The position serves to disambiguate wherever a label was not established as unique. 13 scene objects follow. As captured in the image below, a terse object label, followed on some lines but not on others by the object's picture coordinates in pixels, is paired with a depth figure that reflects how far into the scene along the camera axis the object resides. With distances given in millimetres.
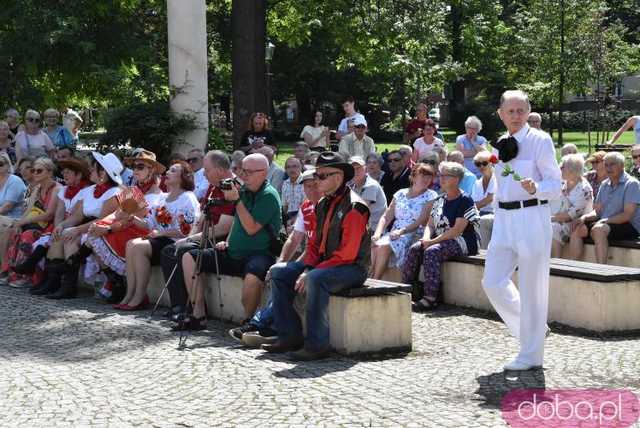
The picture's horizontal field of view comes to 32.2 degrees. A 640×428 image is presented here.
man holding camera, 9617
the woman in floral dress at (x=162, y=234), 11242
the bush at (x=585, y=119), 35656
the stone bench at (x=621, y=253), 11133
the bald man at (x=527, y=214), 7609
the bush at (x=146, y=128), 16516
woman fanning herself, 11695
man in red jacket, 8430
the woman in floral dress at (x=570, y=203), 11633
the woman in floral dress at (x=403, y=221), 11227
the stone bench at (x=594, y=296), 9227
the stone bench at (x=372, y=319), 8484
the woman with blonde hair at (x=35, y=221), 13117
